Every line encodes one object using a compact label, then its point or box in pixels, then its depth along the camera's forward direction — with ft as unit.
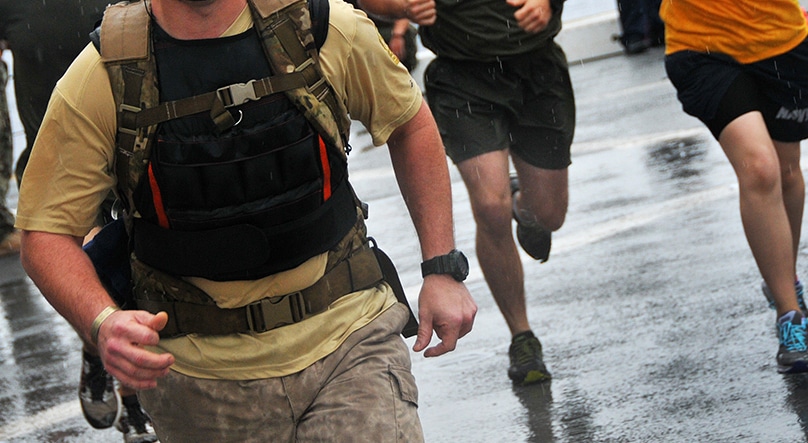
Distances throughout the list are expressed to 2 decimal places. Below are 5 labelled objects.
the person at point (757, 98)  33.14
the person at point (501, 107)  35.24
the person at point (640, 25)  96.43
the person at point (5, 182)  62.75
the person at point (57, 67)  32.63
